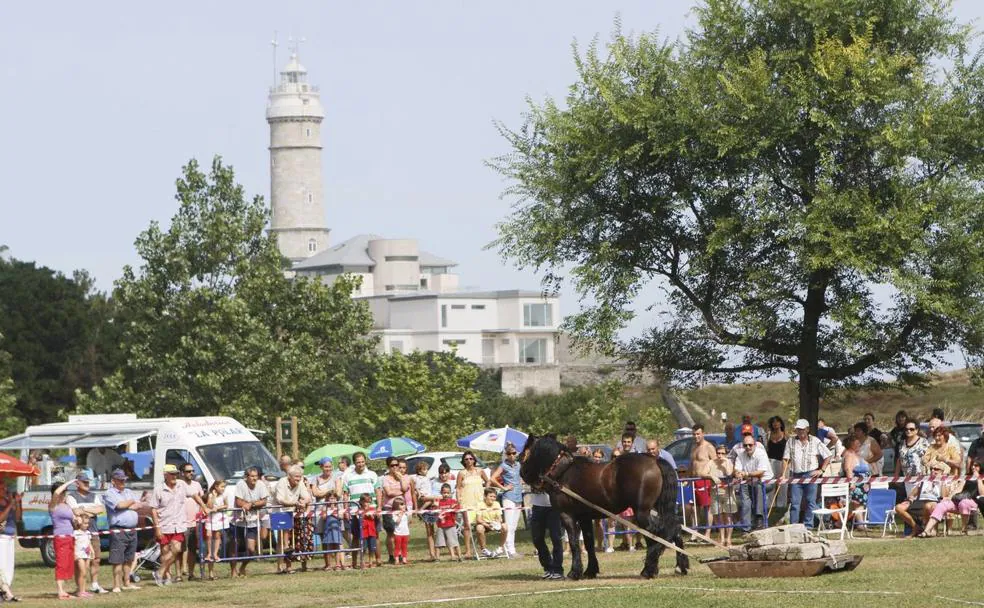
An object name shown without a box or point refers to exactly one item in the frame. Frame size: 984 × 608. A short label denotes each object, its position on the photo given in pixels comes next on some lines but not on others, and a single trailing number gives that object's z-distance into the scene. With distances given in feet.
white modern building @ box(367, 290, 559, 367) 505.66
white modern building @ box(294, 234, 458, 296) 582.35
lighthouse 622.13
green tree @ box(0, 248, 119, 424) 301.43
